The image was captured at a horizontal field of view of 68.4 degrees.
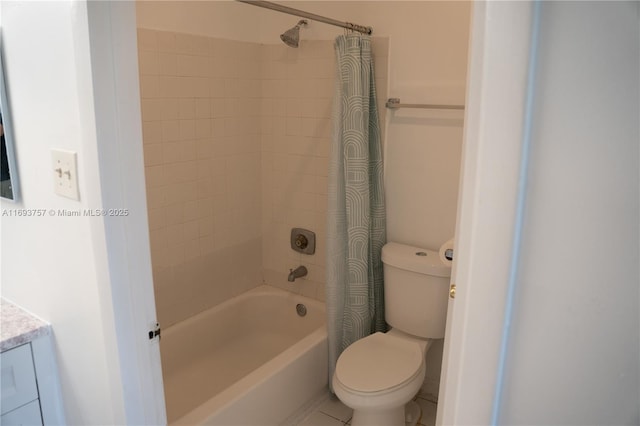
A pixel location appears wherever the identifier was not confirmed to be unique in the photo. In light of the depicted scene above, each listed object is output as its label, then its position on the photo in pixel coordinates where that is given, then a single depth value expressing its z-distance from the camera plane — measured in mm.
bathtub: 1961
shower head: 2299
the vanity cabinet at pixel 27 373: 1295
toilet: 1868
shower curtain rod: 1864
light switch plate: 1143
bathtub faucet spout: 2684
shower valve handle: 2691
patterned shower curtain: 2078
